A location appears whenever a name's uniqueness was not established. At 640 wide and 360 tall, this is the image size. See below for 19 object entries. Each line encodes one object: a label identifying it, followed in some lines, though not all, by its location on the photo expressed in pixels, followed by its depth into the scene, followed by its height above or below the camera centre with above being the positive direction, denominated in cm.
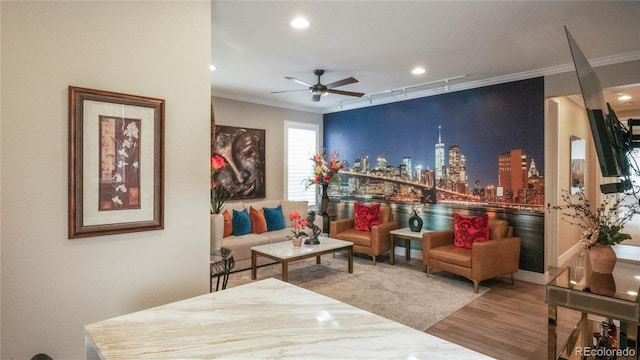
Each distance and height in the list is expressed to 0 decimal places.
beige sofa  484 -85
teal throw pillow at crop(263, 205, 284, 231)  575 -65
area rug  355 -133
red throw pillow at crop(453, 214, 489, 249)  451 -67
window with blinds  675 +48
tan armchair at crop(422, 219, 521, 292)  409 -94
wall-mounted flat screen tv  177 +28
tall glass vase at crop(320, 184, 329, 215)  644 -43
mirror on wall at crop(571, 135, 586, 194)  565 +30
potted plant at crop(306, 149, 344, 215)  619 +12
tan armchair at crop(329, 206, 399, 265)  532 -88
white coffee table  410 -90
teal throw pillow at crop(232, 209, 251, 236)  527 -65
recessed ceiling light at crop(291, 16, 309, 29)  295 +139
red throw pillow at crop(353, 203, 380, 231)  573 -62
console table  186 -68
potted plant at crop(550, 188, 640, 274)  226 -39
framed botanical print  167 +9
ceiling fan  398 +114
